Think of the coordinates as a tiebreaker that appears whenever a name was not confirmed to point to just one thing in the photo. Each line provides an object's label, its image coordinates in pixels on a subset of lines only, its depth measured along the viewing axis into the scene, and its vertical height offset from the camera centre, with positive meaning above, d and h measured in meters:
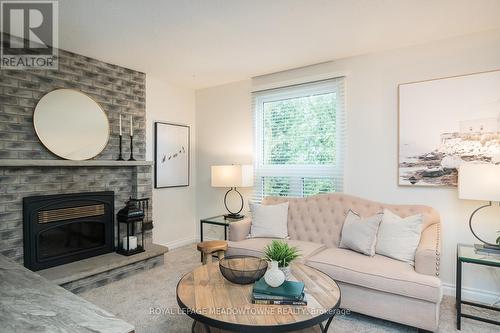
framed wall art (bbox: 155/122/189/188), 4.39 +0.15
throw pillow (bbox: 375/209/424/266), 2.62 -0.64
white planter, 2.07 -0.73
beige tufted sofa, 2.25 -0.84
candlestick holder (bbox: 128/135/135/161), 3.80 +0.21
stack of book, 1.82 -0.79
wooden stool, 3.00 -0.83
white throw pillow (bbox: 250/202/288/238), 3.43 -0.64
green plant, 2.06 -0.61
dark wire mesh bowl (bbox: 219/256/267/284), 2.07 -0.75
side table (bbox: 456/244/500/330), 2.33 -0.75
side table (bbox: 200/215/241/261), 3.89 -0.74
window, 3.67 +0.34
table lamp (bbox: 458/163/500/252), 2.42 -0.15
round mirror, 3.13 +0.45
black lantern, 3.55 -0.75
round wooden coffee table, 1.63 -0.84
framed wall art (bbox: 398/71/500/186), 2.78 +0.38
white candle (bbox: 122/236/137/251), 3.56 -0.92
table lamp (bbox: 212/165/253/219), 3.98 -0.15
